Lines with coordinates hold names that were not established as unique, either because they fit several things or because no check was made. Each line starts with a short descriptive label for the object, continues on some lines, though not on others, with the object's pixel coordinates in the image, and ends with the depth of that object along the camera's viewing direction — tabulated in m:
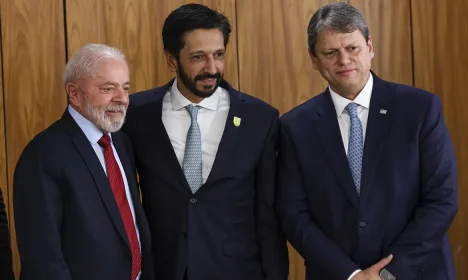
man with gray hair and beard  5.36
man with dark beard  6.16
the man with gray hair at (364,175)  5.72
